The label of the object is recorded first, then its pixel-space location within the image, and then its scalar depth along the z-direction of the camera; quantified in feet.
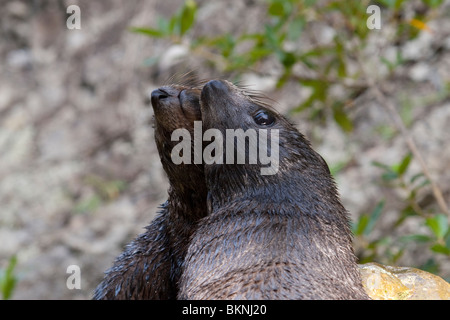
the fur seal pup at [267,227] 15.26
